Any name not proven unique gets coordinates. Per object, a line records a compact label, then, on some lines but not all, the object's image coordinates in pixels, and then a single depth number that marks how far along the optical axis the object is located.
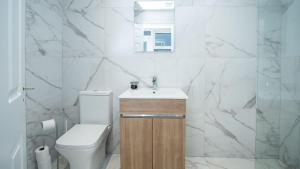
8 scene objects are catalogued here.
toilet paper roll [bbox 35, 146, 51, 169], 2.05
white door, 0.77
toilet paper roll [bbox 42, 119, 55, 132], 1.96
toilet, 1.86
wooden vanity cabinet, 2.03
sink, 2.06
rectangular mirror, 2.55
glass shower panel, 1.43
